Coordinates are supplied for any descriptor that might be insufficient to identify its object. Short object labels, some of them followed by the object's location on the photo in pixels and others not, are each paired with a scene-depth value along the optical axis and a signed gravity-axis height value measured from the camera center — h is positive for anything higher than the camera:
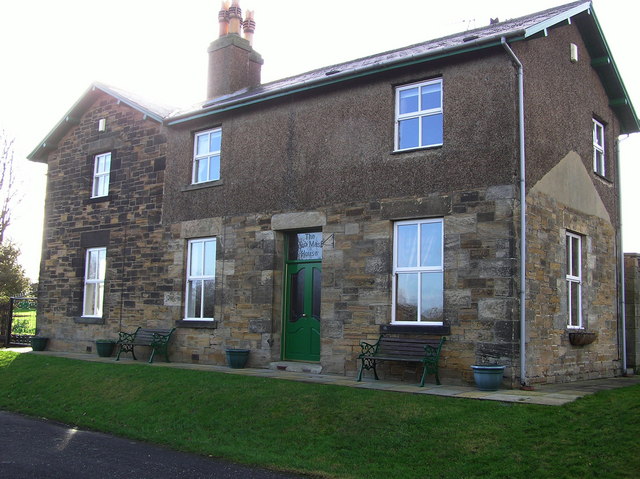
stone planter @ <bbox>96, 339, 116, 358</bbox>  16.77 -1.10
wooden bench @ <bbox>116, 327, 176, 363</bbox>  15.49 -0.86
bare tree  37.94 +5.93
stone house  11.12 +2.04
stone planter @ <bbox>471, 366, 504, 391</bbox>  10.11 -0.97
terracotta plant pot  12.28 -0.42
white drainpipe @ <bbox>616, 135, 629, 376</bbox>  14.98 +0.59
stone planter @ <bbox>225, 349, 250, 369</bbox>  13.91 -1.05
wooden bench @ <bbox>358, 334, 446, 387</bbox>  10.93 -0.70
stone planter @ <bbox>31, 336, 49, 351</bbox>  18.73 -1.17
